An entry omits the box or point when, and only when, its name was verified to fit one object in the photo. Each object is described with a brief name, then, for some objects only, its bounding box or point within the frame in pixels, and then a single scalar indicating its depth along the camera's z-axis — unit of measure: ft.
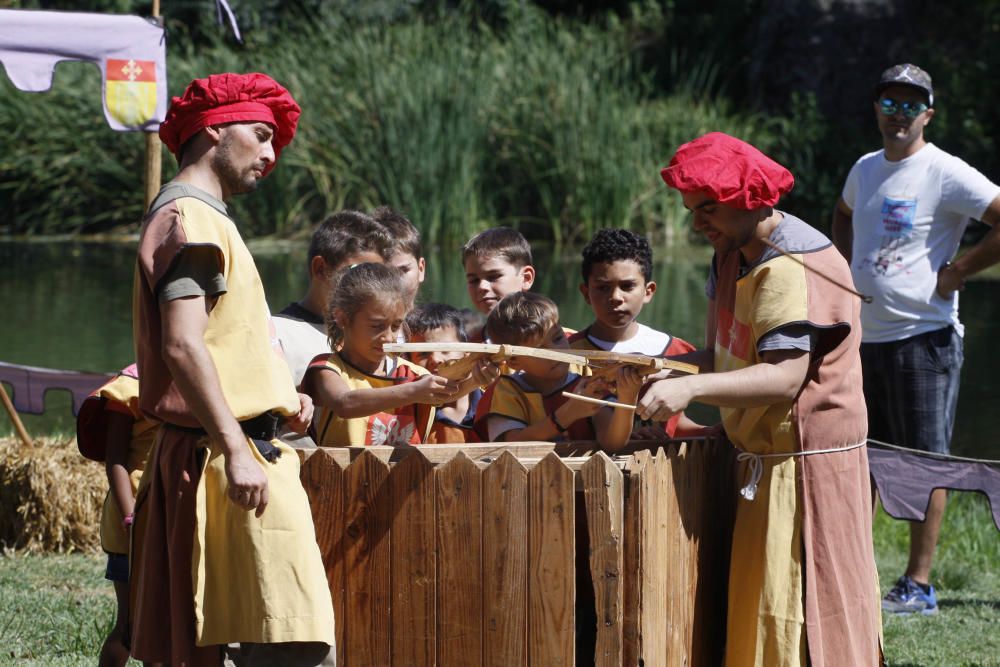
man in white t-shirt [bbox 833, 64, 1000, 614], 35.81
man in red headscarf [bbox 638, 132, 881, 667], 22.13
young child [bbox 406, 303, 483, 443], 28.35
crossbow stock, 21.84
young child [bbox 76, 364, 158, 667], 25.20
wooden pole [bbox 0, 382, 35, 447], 40.55
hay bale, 40.91
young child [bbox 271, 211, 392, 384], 27.50
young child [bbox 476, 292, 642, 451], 26.14
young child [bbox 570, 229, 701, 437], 27.91
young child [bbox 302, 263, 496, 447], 25.20
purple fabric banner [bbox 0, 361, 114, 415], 42.32
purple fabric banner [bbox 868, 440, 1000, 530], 29.53
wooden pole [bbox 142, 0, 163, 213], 39.38
